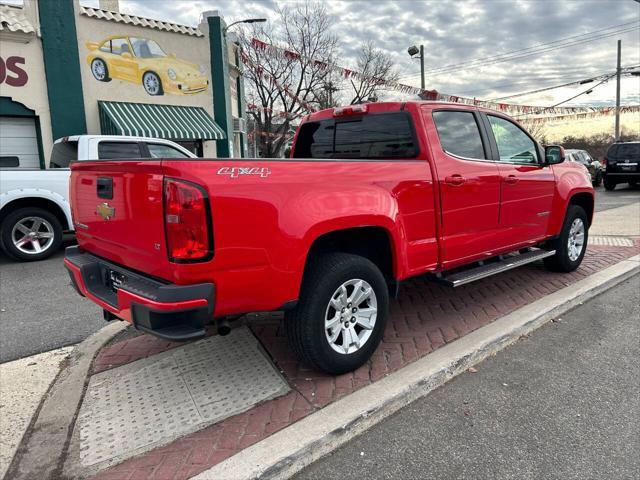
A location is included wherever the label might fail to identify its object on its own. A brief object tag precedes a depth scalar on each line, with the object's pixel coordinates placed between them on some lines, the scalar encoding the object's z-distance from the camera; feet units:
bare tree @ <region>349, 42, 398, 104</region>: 99.25
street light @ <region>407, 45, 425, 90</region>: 70.19
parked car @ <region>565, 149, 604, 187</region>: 62.16
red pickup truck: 8.30
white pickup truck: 23.41
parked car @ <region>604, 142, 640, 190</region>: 57.11
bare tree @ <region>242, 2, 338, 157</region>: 85.92
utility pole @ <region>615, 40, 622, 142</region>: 105.53
